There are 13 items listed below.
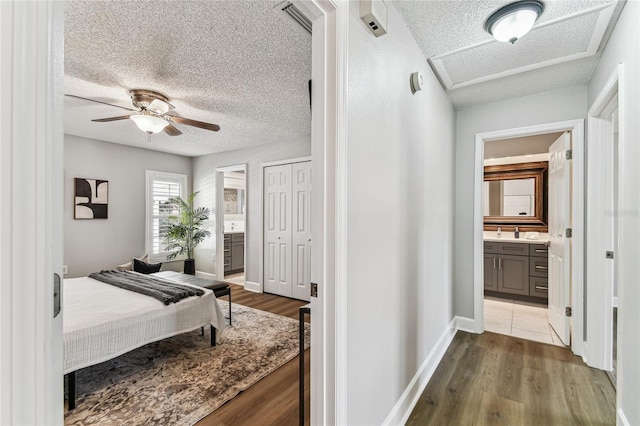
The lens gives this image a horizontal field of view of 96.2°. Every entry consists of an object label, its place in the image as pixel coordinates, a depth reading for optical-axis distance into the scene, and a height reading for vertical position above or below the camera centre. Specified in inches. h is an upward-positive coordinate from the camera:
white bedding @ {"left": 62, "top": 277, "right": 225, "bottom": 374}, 78.0 -33.8
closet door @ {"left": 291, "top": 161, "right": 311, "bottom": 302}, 172.1 -10.6
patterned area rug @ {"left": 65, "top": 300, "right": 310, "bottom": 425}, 74.3 -51.8
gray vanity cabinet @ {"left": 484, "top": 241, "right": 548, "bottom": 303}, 158.6 -32.5
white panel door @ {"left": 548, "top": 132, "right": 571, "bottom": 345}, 111.2 -10.1
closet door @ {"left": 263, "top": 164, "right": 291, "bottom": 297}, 181.2 -11.0
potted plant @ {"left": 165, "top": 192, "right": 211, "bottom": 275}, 204.2 -13.3
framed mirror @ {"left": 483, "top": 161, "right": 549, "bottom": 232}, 177.2 +10.9
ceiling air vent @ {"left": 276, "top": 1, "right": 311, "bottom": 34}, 62.7 +45.7
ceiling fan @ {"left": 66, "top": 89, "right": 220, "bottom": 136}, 105.2 +38.2
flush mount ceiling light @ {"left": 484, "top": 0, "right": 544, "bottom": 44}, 64.8 +45.4
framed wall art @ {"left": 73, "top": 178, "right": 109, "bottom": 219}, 167.8 +8.0
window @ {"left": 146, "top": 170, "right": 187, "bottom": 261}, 201.2 +2.2
